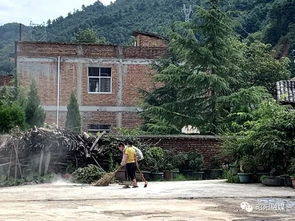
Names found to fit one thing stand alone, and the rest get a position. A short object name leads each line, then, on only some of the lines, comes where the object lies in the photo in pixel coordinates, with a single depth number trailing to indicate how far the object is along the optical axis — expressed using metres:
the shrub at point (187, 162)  24.11
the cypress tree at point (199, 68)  28.62
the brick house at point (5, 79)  50.17
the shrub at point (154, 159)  23.05
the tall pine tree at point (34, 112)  31.59
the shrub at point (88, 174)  21.39
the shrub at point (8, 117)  24.50
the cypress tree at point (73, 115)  34.66
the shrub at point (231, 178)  20.72
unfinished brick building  38.53
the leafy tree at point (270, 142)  19.75
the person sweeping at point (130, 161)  19.55
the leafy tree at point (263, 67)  36.47
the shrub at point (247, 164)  20.52
